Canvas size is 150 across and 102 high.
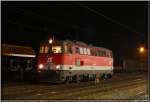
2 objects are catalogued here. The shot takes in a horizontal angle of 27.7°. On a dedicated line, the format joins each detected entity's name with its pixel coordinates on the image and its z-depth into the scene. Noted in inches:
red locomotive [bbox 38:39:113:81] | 944.9
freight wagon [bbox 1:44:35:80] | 1172.8
